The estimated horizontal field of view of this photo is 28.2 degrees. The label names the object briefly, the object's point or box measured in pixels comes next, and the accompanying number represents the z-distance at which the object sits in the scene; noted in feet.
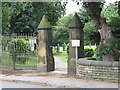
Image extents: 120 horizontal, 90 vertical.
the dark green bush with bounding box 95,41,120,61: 39.40
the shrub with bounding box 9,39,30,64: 52.26
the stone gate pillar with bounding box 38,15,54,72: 49.16
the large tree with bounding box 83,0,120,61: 40.34
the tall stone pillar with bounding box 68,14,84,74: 45.57
